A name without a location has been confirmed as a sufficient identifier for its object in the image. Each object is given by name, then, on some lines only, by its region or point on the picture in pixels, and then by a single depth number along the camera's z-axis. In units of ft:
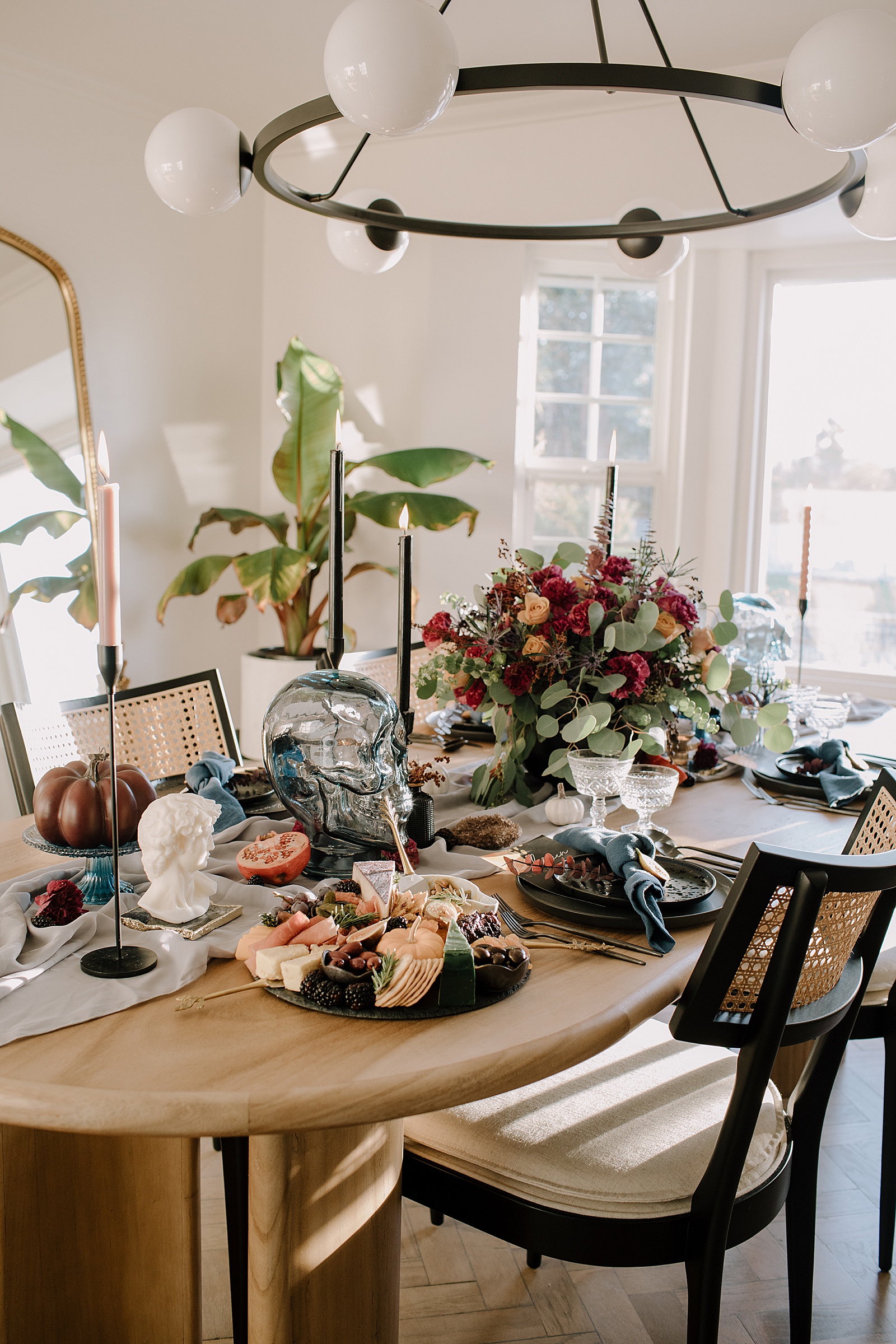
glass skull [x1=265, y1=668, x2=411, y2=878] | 4.36
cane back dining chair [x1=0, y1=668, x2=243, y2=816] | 5.73
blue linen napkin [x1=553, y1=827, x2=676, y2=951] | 3.72
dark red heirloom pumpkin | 3.97
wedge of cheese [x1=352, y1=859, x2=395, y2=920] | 3.64
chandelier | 3.79
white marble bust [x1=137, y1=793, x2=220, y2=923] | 3.57
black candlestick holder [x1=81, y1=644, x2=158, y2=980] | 3.11
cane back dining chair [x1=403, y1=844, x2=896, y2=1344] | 3.39
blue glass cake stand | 4.00
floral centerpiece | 5.40
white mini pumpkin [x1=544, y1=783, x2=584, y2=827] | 5.39
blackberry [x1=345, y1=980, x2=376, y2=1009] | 3.13
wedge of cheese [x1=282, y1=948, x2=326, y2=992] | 3.22
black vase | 4.66
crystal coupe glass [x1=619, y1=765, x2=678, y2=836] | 4.87
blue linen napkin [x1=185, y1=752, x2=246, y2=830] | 5.01
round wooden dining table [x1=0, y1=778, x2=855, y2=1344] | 2.68
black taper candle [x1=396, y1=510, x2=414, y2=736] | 4.30
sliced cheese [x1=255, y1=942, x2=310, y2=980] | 3.28
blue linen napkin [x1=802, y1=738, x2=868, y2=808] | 5.84
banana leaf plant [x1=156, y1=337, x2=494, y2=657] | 11.79
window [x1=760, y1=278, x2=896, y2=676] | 12.95
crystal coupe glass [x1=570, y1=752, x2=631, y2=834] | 4.89
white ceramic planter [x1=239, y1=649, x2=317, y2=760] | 12.82
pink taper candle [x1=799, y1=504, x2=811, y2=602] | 7.24
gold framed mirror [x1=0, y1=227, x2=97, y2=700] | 11.23
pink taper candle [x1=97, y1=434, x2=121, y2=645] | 3.00
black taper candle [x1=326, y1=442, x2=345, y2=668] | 4.09
